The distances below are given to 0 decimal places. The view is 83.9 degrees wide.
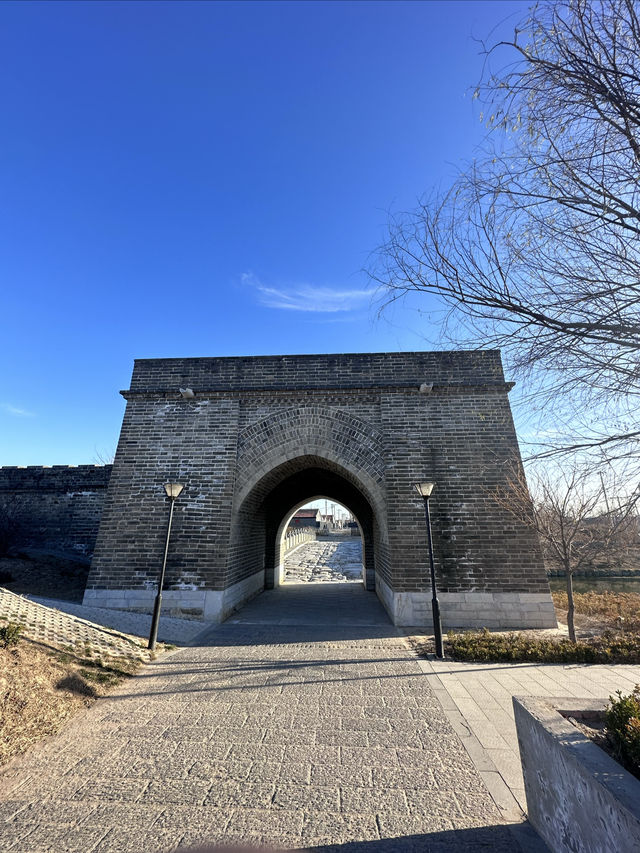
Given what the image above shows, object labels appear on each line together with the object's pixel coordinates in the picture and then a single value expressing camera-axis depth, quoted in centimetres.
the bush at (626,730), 204
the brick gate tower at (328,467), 786
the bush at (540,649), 581
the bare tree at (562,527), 663
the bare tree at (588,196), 293
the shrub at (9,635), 458
